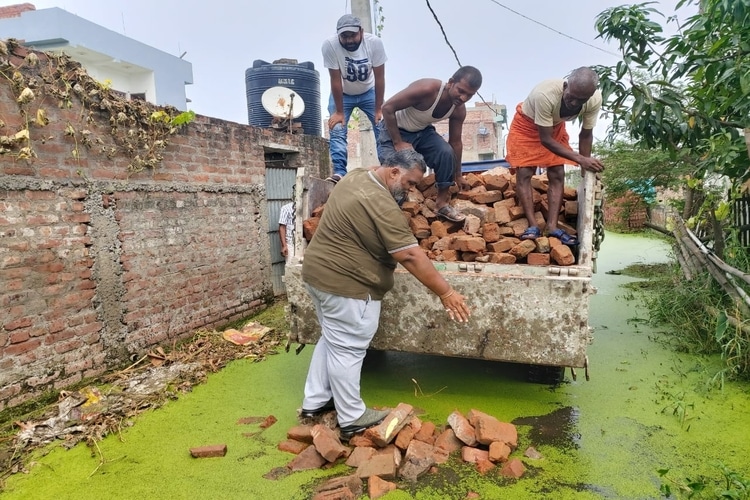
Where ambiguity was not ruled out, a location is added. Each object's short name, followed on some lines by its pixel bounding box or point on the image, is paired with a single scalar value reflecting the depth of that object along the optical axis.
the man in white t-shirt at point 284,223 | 5.70
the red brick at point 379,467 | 2.43
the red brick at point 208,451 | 2.71
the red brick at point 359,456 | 2.56
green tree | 3.12
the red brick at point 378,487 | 2.30
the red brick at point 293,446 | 2.73
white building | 13.46
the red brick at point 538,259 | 2.96
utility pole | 6.24
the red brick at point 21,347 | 3.20
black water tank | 6.96
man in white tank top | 3.38
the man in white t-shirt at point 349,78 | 3.98
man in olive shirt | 2.59
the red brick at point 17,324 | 3.19
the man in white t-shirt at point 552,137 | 3.24
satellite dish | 6.39
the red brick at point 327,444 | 2.55
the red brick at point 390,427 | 2.62
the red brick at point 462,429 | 2.64
